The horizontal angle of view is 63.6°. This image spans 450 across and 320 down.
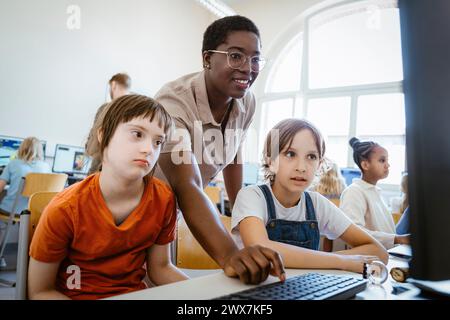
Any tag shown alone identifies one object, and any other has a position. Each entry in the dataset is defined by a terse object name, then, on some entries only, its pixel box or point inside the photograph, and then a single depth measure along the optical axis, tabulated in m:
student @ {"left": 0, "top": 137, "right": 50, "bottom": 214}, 3.29
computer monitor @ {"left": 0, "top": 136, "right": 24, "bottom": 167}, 3.66
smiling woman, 0.96
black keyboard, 0.52
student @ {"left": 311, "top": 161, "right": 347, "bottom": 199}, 2.99
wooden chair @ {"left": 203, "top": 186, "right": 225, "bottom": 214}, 3.60
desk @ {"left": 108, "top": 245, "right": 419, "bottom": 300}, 0.54
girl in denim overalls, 1.10
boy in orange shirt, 0.85
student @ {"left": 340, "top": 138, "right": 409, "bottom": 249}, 1.98
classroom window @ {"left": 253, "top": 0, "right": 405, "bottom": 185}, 5.53
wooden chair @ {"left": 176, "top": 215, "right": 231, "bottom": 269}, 1.35
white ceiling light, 5.68
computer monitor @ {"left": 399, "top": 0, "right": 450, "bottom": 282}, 0.43
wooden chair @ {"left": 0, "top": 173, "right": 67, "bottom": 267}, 3.12
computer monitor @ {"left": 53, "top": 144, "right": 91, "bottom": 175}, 4.33
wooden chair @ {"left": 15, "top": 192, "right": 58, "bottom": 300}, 0.84
